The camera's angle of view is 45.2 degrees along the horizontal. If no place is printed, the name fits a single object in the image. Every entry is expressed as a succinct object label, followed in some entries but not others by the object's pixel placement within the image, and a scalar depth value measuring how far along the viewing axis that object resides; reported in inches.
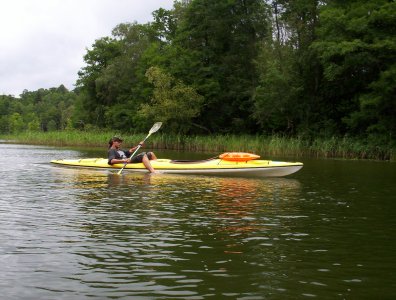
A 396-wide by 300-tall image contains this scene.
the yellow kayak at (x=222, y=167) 535.8
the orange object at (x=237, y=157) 540.1
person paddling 562.6
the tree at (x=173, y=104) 1373.0
